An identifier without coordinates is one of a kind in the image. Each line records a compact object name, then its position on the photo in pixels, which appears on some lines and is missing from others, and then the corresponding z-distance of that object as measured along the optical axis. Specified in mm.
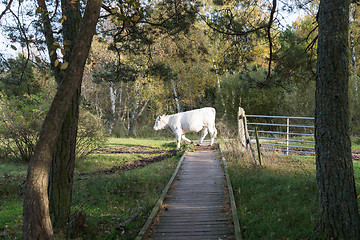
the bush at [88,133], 12297
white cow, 15984
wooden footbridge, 5605
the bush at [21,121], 11438
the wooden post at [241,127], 11992
